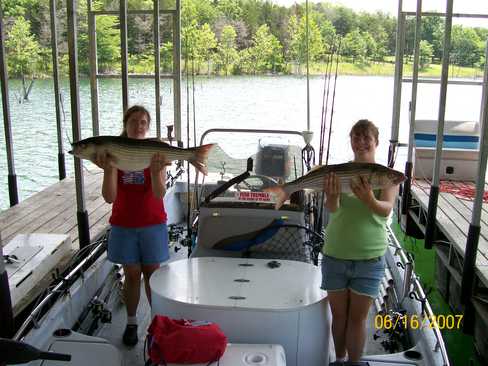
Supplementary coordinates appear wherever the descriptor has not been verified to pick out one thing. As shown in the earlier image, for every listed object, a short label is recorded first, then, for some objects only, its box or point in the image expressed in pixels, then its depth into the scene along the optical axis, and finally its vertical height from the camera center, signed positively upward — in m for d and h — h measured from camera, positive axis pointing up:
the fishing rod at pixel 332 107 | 4.21 -0.32
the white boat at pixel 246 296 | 2.64 -1.21
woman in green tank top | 2.62 -0.83
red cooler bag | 2.30 -1.15
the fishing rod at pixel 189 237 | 3.95 -1.22
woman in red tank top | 3.07 -0.83
